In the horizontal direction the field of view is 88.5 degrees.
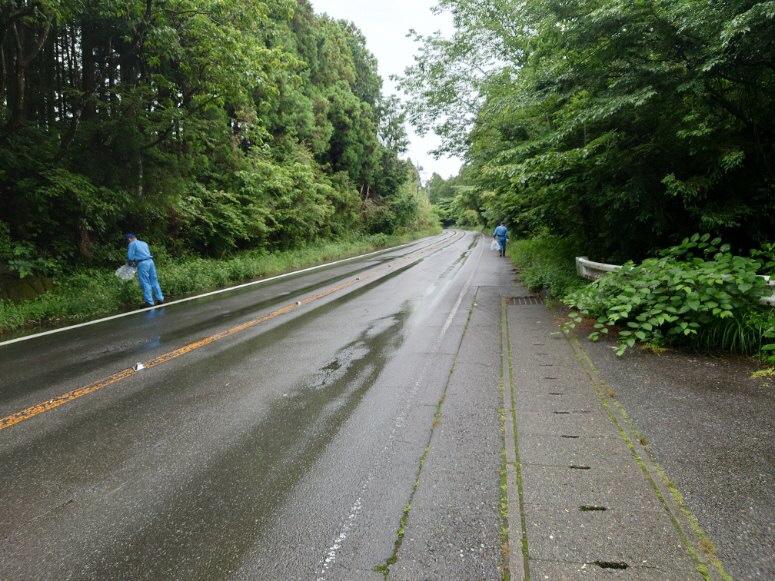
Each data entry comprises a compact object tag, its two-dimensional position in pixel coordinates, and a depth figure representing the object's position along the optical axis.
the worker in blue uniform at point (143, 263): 9.31
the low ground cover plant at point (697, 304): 4.45
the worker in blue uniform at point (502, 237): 20.75
